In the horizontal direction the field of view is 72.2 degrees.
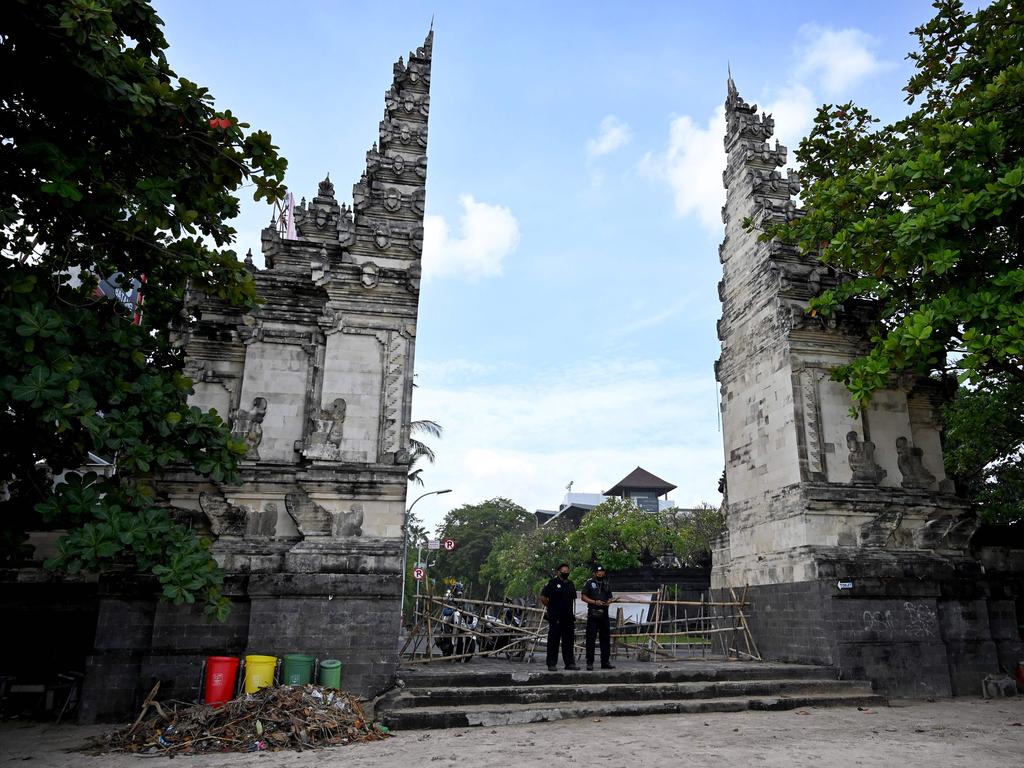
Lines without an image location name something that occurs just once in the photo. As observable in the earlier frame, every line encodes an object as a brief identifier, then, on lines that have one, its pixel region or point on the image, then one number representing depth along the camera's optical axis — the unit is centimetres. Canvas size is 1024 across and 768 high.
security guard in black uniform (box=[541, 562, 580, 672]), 1263
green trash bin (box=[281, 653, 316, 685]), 1050
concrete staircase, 1035
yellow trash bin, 1034
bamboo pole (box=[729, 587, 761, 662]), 1458
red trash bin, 1028
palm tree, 3419
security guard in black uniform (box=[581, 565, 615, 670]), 1277
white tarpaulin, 2850
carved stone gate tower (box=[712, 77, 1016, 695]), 1300
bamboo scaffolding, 1383
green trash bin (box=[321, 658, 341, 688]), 1066
